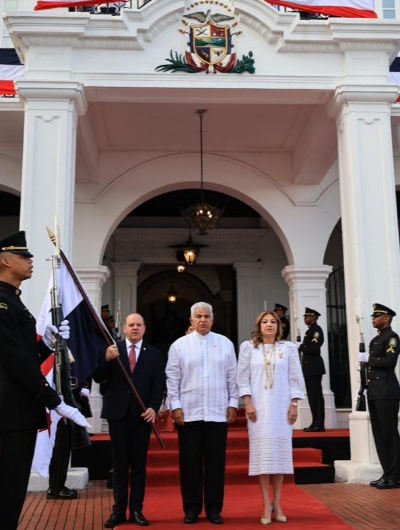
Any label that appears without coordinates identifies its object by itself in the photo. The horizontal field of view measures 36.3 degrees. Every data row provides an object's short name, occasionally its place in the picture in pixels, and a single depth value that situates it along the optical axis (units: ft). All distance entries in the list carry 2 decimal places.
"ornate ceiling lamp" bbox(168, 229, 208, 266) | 39.22
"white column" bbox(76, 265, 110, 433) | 33.09
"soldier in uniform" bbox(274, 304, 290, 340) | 34.08
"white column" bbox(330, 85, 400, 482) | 23.17
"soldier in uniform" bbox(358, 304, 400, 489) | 20.95
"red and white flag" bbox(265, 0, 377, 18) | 25.03
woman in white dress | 15.49
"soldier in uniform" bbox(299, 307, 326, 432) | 29.86
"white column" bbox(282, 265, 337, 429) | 34.30
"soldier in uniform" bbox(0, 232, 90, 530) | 10.84
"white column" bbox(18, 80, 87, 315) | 22.54
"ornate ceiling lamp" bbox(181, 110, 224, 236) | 32.71
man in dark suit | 15.42
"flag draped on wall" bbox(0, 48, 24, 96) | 27.50
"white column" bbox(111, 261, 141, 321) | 43.96
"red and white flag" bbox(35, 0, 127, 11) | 24.05
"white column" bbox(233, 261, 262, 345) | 44.75
